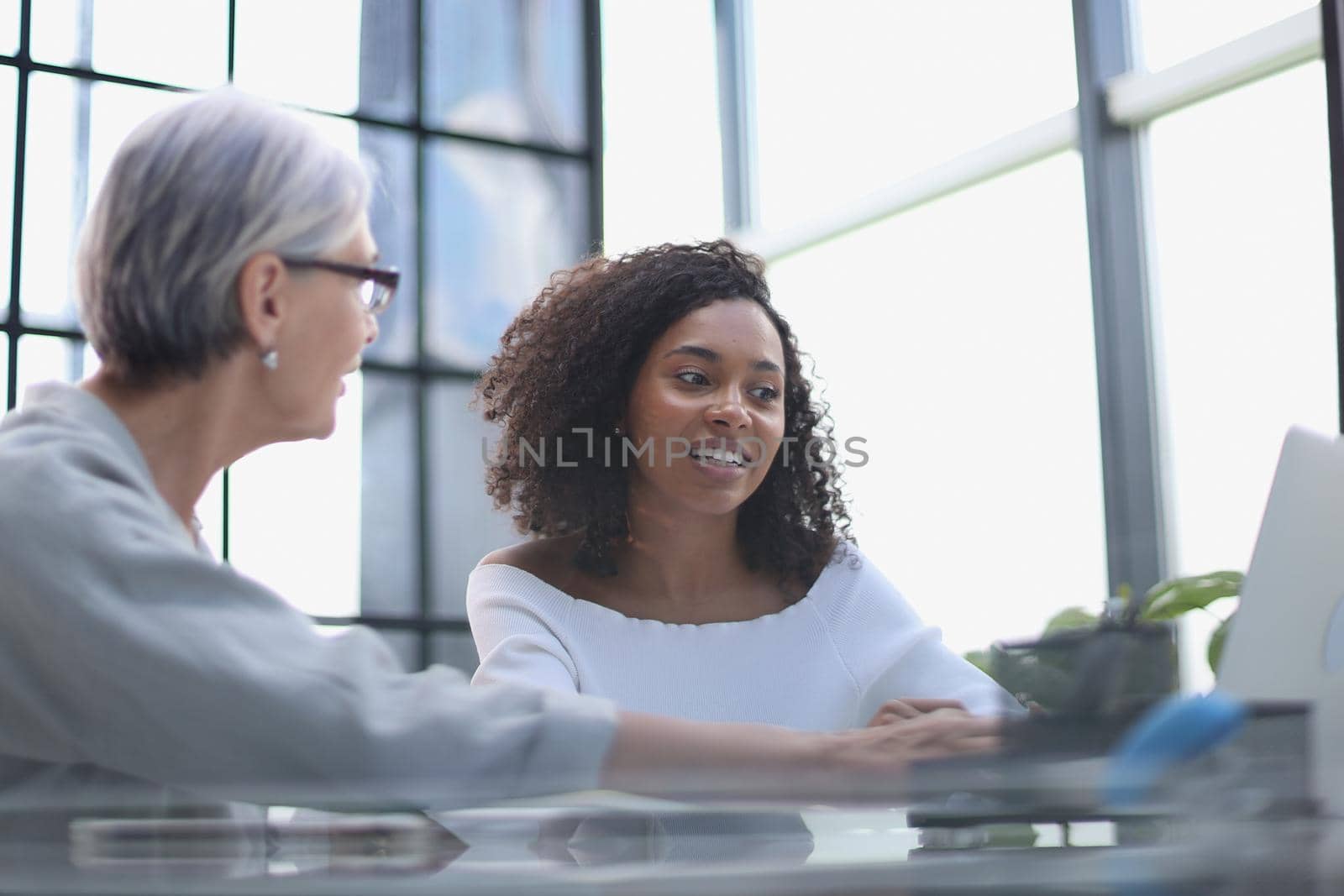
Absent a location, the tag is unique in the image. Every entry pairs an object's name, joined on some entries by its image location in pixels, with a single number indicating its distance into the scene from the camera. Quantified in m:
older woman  1.68
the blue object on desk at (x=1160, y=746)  1.64
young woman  2.66
